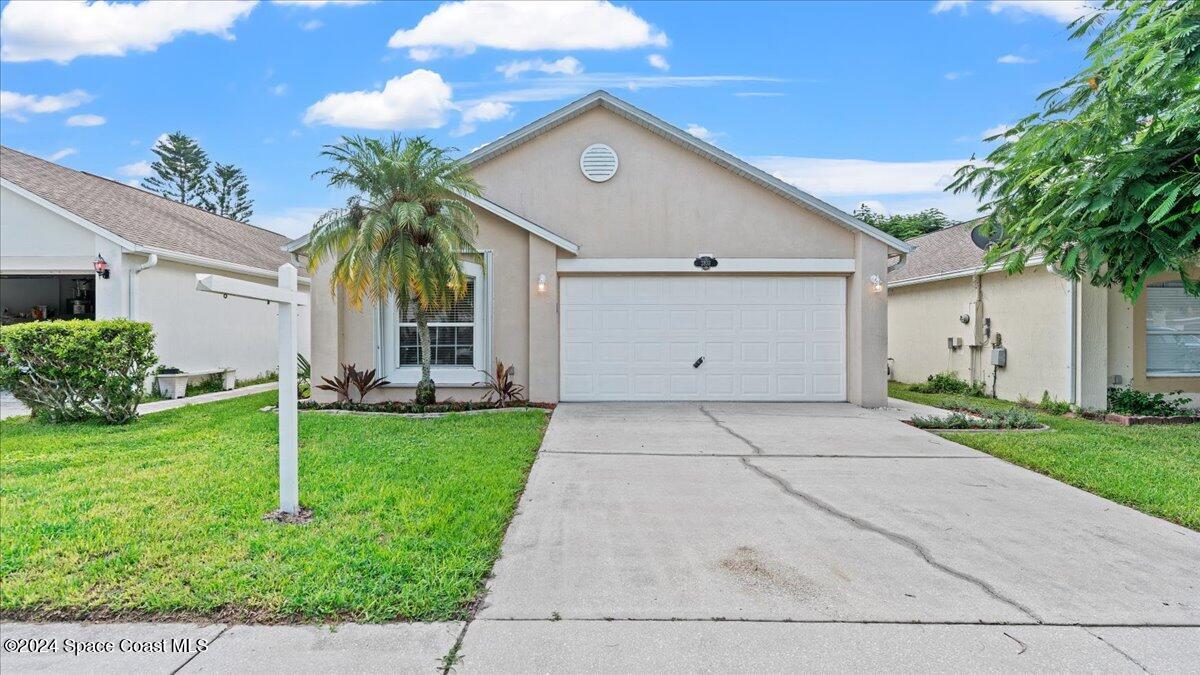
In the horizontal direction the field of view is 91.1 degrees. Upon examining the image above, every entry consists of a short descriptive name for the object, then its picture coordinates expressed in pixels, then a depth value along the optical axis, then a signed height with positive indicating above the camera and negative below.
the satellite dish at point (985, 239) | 10.62 +1.93
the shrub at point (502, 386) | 9.99 -0.85
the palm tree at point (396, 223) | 8.73 +1.73
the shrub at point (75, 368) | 7.70 -0.39
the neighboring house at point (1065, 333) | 9.98 +0.02
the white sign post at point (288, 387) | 4.11 -0.35
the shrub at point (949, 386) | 12.67 -1.16
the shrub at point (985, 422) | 8.46 -1.27
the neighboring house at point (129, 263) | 10.88 +1.53
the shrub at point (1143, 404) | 9.70 -1.17
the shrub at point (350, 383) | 9.88 -0.77
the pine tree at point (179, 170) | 41.69 +12.10
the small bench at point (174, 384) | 11.24 -0.89
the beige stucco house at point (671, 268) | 10.58 +1.22
